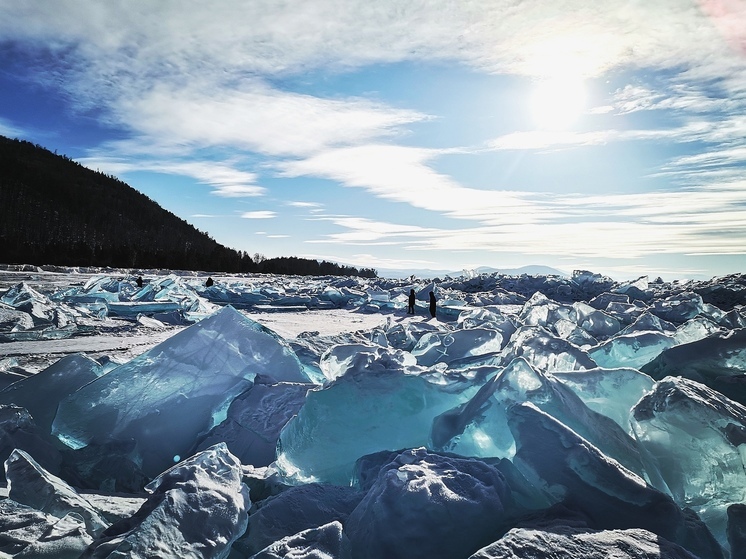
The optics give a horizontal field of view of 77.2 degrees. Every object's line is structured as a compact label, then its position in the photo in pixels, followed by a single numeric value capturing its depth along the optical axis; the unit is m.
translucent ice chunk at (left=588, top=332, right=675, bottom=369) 3.33
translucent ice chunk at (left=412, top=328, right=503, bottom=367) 4.22
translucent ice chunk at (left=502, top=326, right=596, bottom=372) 2.95
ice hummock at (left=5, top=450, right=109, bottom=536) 1.65
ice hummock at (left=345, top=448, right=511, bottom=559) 1.39
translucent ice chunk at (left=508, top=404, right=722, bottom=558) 1.43
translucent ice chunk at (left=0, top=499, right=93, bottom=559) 1.39
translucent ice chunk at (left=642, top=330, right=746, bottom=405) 2.71
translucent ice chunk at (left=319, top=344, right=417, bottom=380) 3.22
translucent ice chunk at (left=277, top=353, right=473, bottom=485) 2.09
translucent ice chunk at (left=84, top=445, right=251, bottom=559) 1.35
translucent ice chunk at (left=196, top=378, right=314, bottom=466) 2.50
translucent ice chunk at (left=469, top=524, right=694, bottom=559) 1.22
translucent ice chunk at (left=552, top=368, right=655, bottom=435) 2.22
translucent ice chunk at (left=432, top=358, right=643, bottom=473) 1.87
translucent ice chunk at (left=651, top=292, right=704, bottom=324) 8.98
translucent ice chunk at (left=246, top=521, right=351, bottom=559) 1.35
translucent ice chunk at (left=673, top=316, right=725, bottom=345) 4.00
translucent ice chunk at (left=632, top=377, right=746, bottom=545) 1.68
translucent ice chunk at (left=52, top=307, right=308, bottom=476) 2.49
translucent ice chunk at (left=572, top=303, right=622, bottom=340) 6.66
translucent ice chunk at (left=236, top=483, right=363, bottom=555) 1.63
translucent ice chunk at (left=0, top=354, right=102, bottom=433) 2.68
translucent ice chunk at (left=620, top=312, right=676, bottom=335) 4.50
